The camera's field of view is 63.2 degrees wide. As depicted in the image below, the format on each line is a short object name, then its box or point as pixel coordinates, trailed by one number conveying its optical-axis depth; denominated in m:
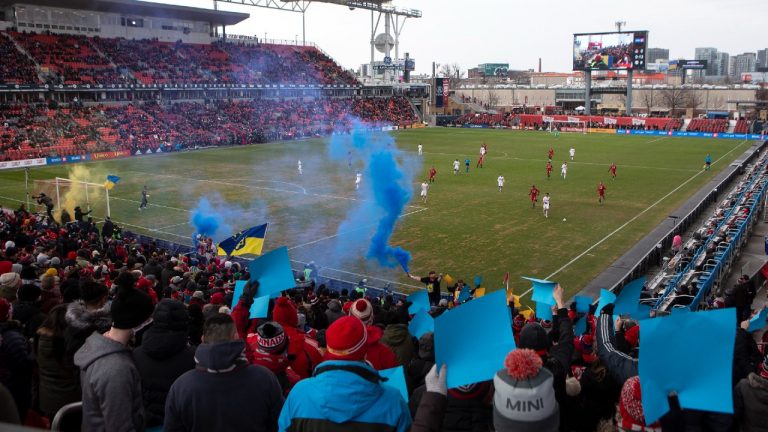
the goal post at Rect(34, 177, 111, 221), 29.40
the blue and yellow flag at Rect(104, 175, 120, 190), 28.53
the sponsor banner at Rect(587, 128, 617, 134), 83.62
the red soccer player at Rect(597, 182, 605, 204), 34.28
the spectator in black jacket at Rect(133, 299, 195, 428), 4.82
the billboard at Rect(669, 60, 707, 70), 124.88
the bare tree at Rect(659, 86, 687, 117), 113.38
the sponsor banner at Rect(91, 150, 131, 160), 52.59
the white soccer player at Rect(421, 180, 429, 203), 34.44
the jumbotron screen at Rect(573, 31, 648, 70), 88.06
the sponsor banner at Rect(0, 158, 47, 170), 46.44
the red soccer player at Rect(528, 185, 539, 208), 32.67
